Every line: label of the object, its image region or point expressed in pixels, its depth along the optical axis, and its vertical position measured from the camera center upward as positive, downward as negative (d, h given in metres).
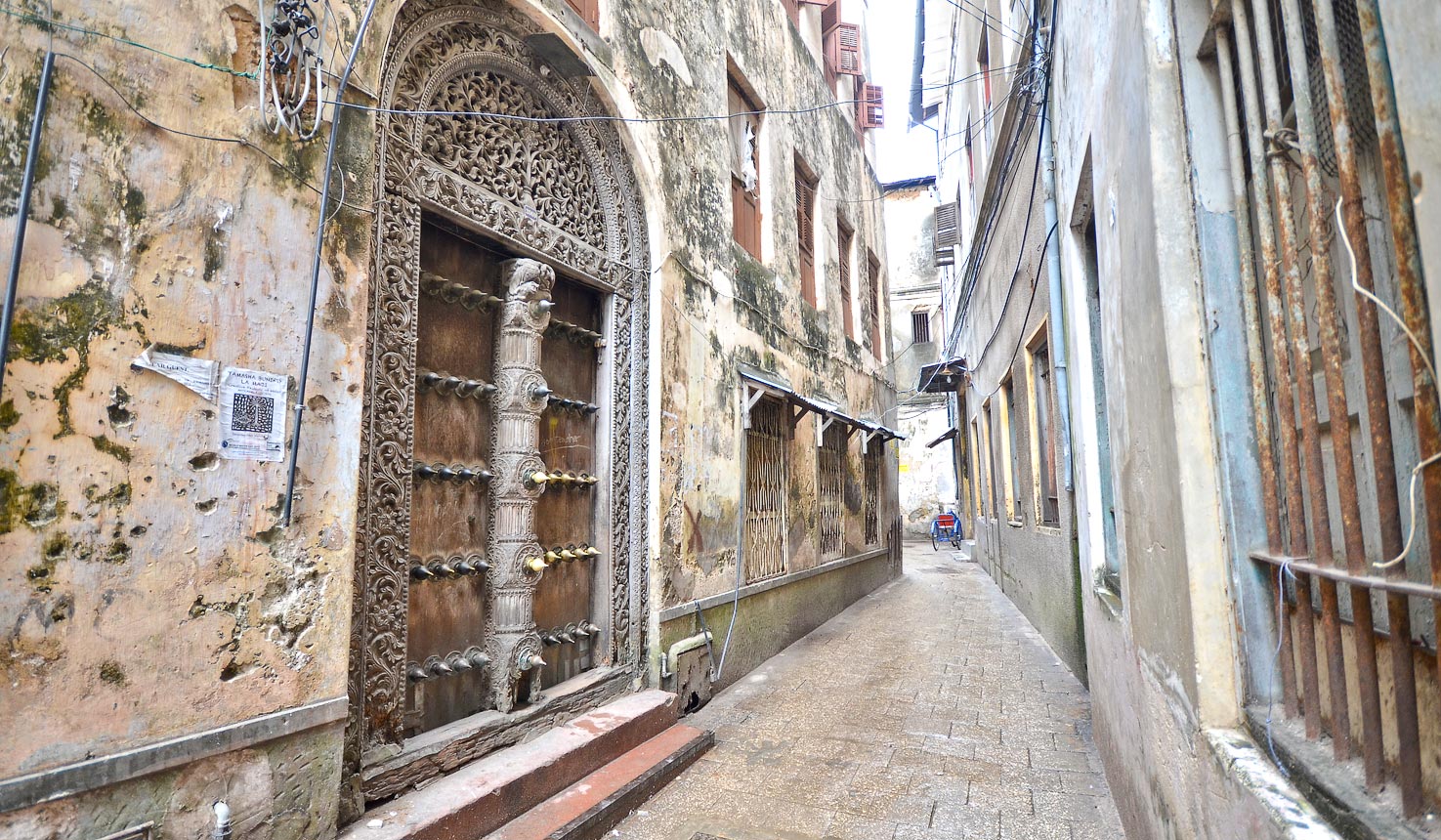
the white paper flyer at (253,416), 2.37 +0.32
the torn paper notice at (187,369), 2.19 +0.44
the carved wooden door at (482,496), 3.49 +0.07
